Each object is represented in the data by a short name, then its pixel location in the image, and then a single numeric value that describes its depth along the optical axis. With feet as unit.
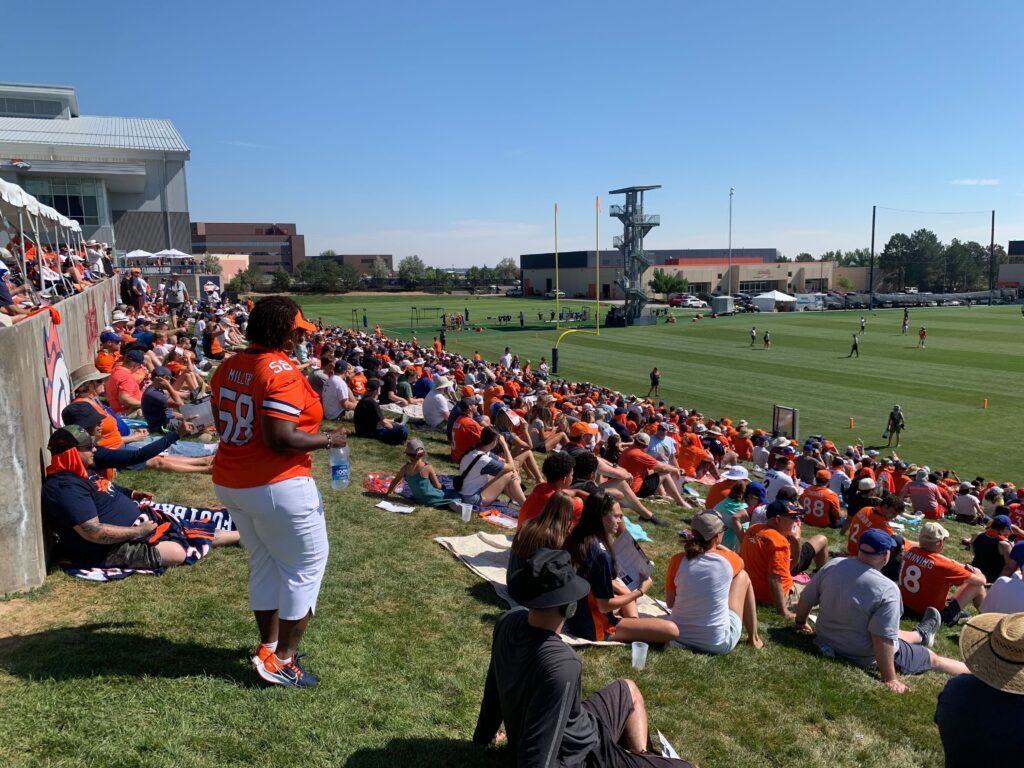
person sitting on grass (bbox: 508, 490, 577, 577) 14.24
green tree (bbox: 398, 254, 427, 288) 419.54
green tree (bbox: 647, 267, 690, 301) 315.37
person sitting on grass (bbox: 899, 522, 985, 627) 22.24
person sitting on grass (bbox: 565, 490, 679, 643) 16.08
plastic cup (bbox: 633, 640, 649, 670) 15.99
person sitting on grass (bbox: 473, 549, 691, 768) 9.82
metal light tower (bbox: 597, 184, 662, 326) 208.74
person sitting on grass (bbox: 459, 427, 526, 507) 28.22
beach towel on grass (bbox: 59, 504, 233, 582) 17.66
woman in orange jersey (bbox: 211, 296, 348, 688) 11.87
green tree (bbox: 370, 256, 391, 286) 527.72
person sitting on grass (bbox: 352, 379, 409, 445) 39.14
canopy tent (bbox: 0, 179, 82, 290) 37.24
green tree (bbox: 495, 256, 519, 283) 521.24
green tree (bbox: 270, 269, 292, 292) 364.91
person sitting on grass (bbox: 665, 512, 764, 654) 17.10
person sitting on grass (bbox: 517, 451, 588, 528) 20.61
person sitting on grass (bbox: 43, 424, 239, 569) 17.20
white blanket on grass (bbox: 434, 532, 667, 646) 20.17
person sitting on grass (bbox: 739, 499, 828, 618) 21.07
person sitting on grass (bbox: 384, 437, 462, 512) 28.12
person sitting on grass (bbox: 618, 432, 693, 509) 35.94
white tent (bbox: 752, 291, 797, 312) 252.42
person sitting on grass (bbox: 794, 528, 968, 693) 17.13
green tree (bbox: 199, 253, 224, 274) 331.14
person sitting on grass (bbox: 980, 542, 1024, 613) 20.08
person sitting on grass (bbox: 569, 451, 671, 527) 29.17
